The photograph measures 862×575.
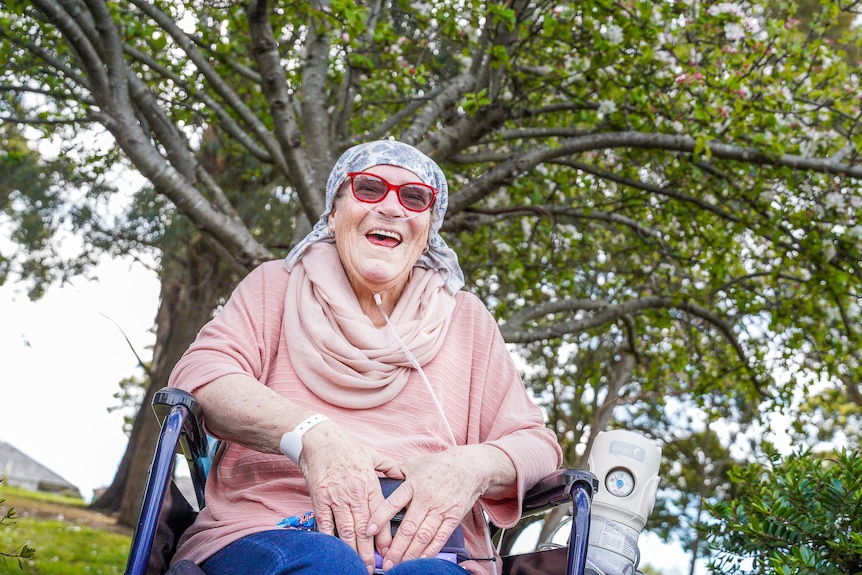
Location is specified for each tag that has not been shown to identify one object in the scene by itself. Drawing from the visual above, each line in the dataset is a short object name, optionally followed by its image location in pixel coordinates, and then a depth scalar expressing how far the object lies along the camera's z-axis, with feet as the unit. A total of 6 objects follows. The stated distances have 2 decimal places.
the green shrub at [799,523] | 7.88
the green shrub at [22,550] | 6.71
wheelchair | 5.89
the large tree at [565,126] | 17.62
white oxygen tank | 7.57
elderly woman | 6.20
